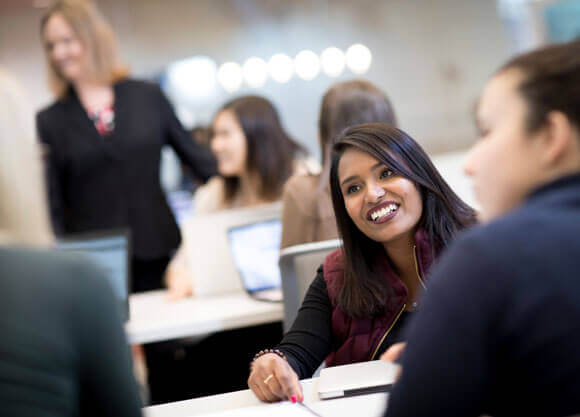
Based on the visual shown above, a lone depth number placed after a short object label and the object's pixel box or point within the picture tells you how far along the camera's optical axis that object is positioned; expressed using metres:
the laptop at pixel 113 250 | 2.46
